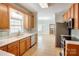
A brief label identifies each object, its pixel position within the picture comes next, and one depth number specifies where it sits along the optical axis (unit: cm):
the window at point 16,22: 240
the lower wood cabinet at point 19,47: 142
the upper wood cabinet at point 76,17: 164
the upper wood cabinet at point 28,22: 306
